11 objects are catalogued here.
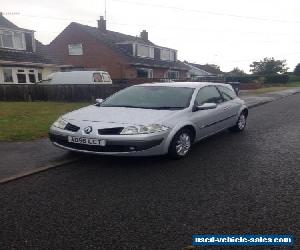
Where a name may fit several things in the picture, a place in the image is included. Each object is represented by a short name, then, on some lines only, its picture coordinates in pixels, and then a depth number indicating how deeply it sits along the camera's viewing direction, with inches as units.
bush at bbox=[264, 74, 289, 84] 1995.2
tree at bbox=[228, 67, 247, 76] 3088.1
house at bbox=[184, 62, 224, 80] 2386.8
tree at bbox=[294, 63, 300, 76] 2623.0
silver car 202.4
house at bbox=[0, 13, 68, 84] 1011.3
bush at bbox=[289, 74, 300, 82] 2287.5
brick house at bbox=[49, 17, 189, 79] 1388.3
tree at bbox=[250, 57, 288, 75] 2988.4
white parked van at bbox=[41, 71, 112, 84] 898.1
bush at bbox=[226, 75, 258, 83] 1806.6
